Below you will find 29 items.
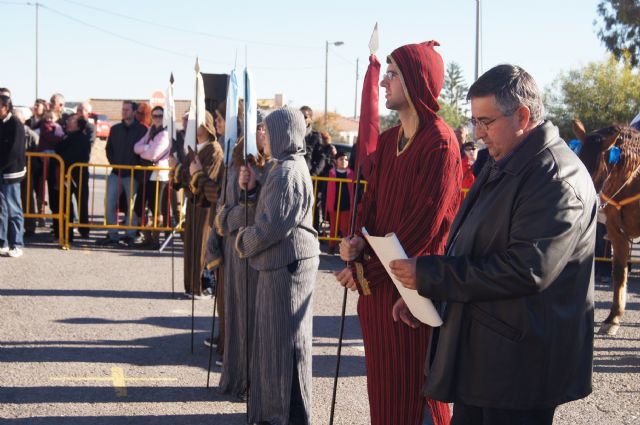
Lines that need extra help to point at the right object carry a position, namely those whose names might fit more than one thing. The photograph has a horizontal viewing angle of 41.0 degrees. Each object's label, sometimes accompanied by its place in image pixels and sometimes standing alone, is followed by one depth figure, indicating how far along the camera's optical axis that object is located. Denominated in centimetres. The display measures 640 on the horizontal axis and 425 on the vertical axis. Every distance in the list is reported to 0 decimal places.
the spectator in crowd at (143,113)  1393
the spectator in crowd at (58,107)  1521
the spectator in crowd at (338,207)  1417
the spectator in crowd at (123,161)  1413
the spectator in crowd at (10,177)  1207
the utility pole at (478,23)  3200
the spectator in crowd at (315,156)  1477
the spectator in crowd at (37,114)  1580
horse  854
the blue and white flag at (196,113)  713
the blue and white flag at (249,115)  575
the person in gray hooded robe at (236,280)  603
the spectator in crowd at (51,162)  1435
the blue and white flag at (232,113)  607
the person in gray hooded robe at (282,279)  539
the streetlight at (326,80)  6041
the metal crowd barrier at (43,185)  1375
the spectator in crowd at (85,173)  1424
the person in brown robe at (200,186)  752
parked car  4288
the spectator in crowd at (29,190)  1439
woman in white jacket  1370
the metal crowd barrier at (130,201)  1382
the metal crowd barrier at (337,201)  1407
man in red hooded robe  393
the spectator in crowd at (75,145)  1428
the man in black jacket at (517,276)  285
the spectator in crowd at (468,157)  1305
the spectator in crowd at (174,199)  1173
